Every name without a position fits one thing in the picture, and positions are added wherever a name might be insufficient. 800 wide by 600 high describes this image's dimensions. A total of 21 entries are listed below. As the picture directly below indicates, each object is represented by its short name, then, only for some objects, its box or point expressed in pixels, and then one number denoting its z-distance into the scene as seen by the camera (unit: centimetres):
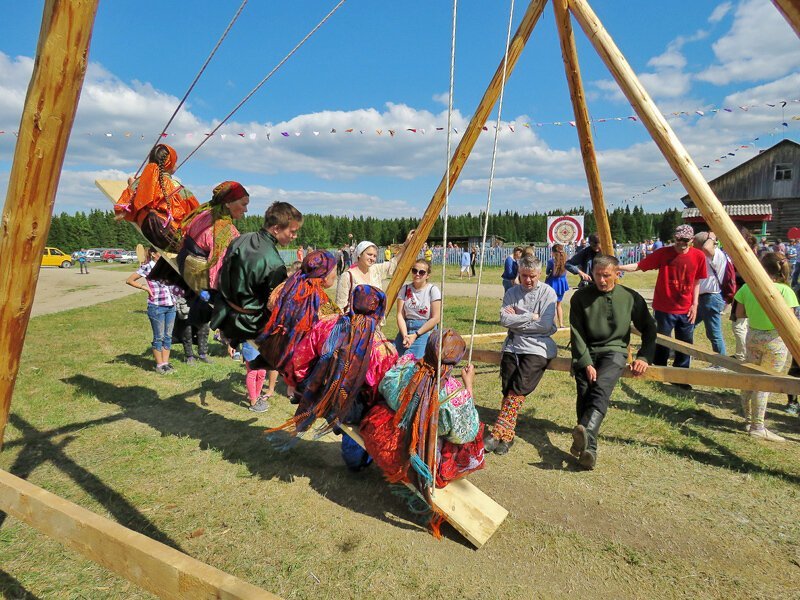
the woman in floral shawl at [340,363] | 304
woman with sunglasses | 525
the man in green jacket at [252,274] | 313
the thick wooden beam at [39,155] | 212
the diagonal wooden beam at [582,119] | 428
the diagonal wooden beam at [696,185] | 309
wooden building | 2988
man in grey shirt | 429
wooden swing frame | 179
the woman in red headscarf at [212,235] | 336
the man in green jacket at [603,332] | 398
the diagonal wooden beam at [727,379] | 355
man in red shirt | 545
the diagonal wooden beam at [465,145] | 426
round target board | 1794
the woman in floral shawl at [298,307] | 315
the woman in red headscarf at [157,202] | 341
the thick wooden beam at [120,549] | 167
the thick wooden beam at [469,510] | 285
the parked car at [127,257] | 4381
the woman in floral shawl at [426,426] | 281
